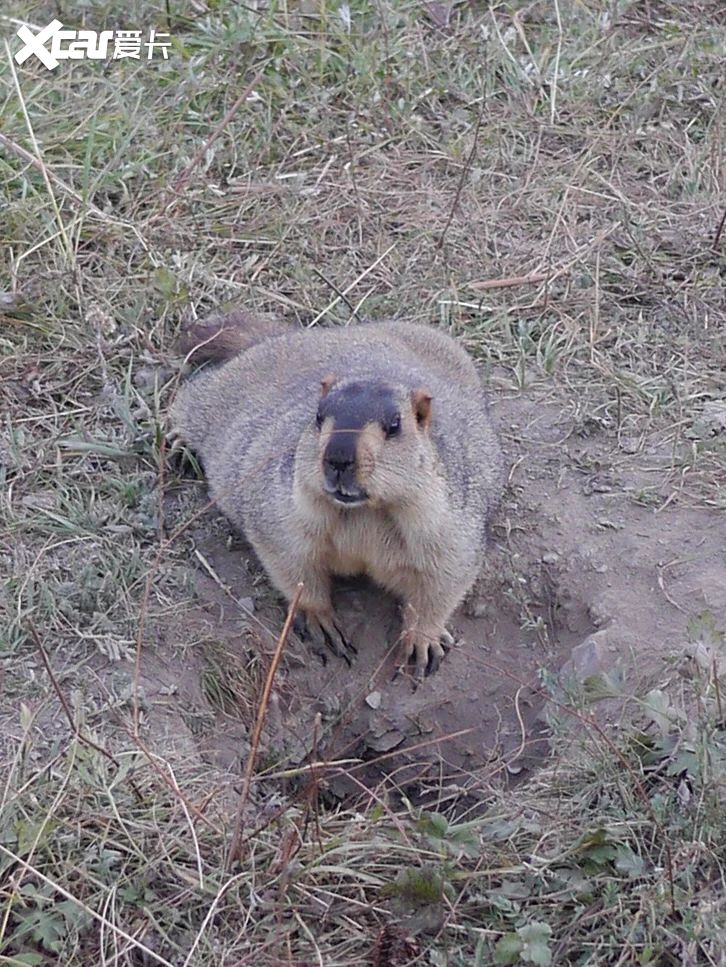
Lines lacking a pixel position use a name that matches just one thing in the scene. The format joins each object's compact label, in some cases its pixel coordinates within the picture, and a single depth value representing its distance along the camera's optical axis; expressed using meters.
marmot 7.79
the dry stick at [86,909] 6.33
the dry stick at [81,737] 6.81
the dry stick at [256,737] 6.34
